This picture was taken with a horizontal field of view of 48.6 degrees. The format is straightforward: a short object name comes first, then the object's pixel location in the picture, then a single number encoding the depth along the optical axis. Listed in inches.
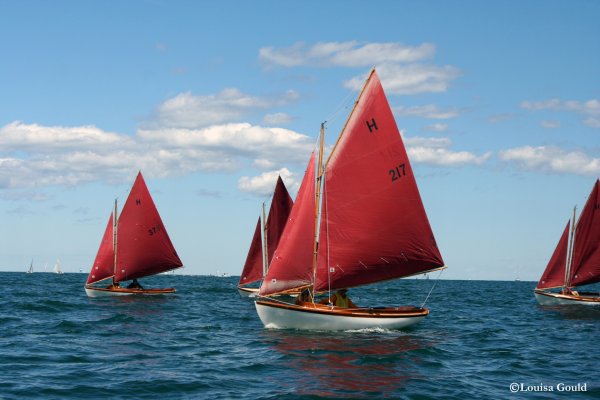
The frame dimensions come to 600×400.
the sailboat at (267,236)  2440.9
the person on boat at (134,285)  2389.3
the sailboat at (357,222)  1304.1
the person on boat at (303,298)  1321.4
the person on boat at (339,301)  1348.4
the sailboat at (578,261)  2140.7
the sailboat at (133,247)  2381.9
